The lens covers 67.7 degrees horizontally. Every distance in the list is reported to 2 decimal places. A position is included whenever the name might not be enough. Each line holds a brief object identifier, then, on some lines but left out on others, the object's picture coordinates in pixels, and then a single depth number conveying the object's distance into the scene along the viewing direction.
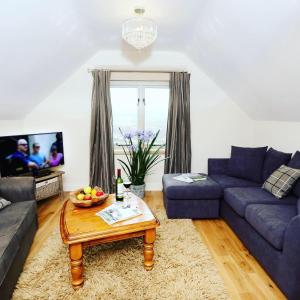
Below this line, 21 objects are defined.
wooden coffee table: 1.72
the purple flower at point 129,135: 3.43
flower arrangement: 3.48
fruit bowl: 2.15
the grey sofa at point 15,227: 1.53
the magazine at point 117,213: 1.93
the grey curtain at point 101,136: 3.69
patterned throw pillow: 2.39
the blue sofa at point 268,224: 1.59
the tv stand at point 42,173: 3.28
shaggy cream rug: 1.69
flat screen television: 2.89
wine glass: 2.44
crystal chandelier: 2.30
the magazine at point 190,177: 3.06
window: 3.94
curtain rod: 3.72
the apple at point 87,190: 2.32
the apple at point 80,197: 2.21
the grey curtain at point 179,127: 3.78
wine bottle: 2.32
